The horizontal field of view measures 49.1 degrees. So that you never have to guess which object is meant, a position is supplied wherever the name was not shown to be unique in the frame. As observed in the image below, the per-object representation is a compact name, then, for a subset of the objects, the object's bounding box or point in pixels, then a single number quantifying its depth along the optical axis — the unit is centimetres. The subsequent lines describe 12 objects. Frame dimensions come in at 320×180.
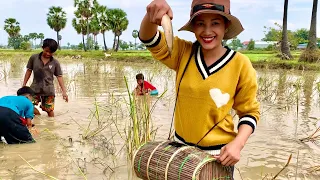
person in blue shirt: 375
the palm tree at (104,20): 4486
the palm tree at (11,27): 5503
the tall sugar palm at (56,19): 5016
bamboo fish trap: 132
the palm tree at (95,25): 4606
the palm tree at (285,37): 1709
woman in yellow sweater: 151
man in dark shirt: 512
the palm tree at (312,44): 1505
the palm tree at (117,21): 4472
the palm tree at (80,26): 4862
